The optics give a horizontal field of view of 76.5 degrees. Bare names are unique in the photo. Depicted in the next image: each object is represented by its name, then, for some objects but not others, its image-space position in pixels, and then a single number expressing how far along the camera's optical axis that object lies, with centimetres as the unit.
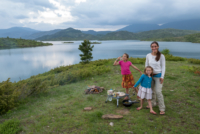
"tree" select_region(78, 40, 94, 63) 1789
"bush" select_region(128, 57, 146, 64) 1486
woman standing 389
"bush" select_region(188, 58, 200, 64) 1413
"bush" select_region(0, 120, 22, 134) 350
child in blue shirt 418
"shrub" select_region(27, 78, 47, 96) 682
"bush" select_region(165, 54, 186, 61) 1677
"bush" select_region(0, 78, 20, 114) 486
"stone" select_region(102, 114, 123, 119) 399
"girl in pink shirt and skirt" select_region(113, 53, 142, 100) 520
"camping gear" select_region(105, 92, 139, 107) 490
